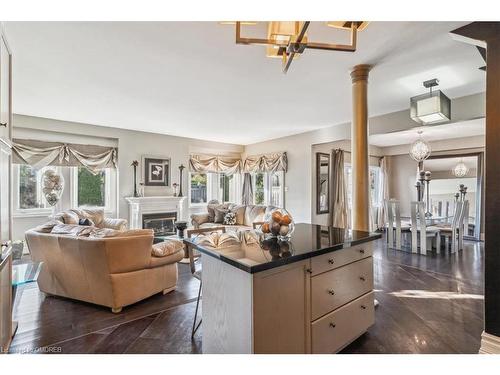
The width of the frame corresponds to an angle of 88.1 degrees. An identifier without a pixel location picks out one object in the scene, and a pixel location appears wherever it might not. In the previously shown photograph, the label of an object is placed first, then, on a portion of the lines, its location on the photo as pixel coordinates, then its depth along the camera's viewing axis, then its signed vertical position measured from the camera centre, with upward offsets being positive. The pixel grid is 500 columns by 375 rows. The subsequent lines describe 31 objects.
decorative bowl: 1.91 -0.29
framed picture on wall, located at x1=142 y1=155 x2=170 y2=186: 6.00 +0.38
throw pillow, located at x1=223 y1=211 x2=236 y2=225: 6.03 -0.76
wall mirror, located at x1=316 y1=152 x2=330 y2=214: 6.09 +0.09
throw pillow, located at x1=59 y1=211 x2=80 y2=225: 4.07 -0.50
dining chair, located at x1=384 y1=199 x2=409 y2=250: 5.13 -0.74
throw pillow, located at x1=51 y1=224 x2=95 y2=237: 2.64 -0.46
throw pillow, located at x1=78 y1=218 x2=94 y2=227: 4.12 -0.57
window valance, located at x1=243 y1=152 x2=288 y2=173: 6.55 +0.65
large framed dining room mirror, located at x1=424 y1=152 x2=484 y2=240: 6.03 +0.08
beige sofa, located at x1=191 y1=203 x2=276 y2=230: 5.90 -0.71
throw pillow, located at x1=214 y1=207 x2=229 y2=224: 6.24 -0.67
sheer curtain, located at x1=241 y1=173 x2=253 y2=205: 7.69 -0.07
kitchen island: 1.39 -0.66
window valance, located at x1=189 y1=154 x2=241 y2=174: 6.89 +0.64
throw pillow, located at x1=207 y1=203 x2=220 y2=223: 6.31 -0.60
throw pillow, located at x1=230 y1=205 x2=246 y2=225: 6.10 -0.63
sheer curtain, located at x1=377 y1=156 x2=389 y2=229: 7.51 +0.00
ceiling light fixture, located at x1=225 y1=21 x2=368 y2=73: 1.54 +0.93
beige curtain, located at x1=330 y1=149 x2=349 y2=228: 6.26 -0.20
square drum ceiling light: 3.06 +0.97
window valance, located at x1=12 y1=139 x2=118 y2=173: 4.65 +0.62
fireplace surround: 5.68 -0.60
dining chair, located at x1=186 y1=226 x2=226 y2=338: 2.15 -0.46
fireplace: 5.87 -0.84
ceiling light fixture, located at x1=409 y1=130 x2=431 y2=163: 4.89 +0.70
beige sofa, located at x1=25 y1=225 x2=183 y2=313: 2.52 -0.83
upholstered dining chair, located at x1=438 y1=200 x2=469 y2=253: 4.82 -0.80
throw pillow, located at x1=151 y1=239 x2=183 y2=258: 2.88 -0.71
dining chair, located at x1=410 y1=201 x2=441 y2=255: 4.73 -0.81
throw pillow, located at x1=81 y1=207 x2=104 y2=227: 4.67 -0.53
